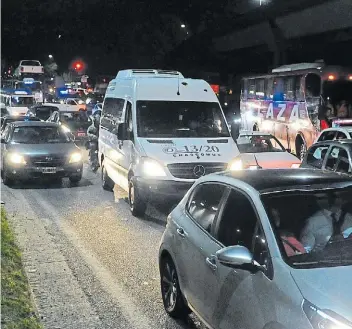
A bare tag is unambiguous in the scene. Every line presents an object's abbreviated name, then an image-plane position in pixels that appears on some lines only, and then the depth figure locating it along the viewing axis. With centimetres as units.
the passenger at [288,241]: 445
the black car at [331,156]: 1004
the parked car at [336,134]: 1297
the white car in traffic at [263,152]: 1447
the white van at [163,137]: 1148
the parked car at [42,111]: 3231
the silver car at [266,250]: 392
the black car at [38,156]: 1545
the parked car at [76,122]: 2656
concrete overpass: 3659
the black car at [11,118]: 3017
